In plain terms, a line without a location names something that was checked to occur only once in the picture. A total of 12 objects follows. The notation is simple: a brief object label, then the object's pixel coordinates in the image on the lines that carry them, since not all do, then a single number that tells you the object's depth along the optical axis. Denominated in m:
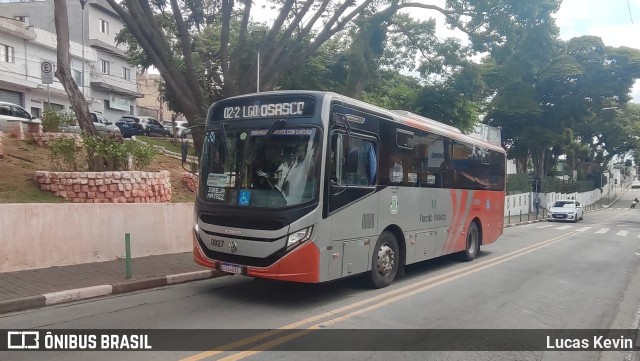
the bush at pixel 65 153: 11.56
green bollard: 8.70
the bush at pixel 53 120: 15.02
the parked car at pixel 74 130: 13.18
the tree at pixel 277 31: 15.79
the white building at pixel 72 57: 32.03
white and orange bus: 7.04
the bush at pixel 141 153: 12.46
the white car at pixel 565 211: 33.53
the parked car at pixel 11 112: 19.99
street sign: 27.73
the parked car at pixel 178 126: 35.44
